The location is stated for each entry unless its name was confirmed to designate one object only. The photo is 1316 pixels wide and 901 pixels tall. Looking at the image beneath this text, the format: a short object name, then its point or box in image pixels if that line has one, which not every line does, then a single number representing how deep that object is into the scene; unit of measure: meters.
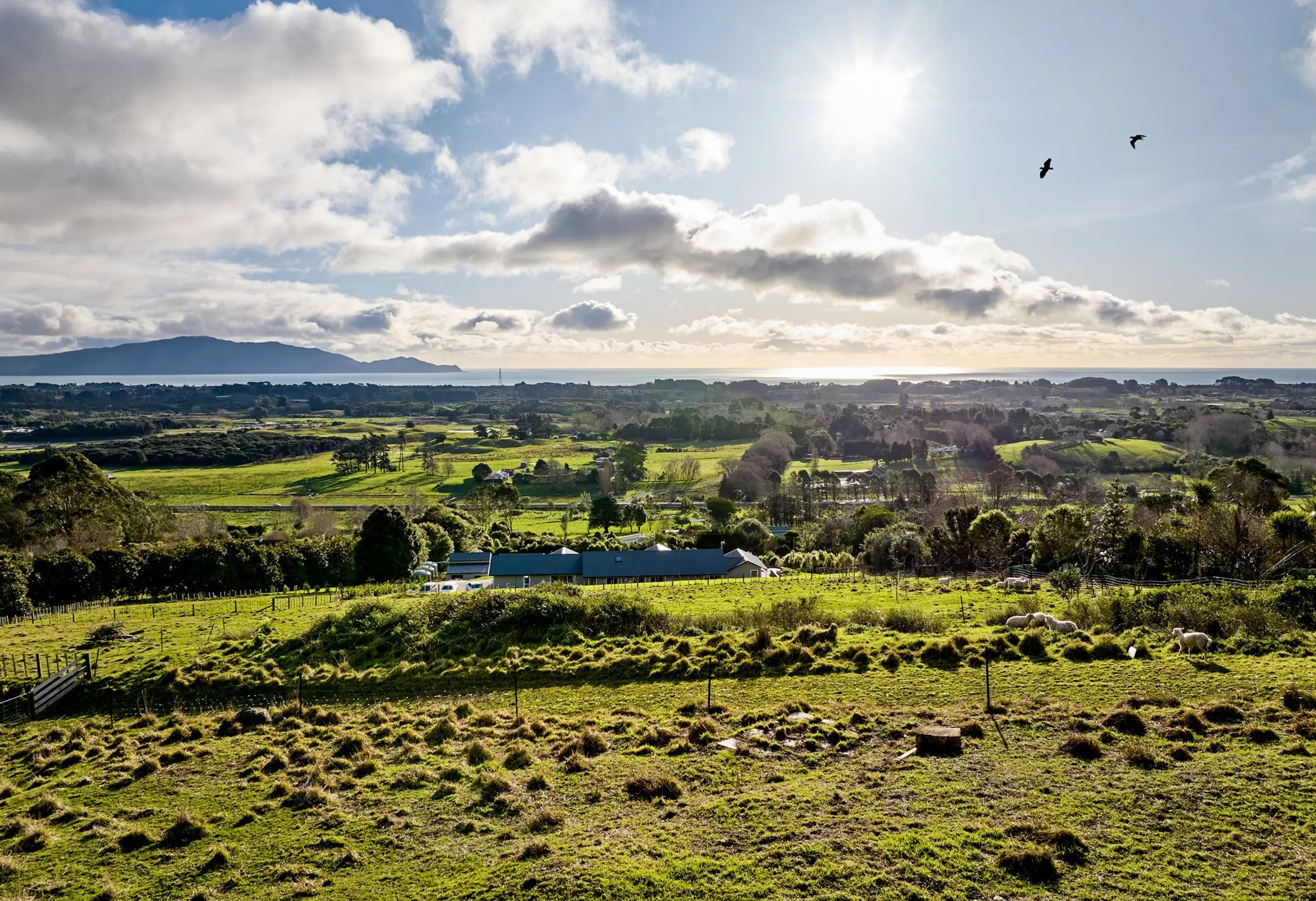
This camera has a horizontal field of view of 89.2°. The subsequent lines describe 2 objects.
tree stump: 13.23
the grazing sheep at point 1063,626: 21.00
